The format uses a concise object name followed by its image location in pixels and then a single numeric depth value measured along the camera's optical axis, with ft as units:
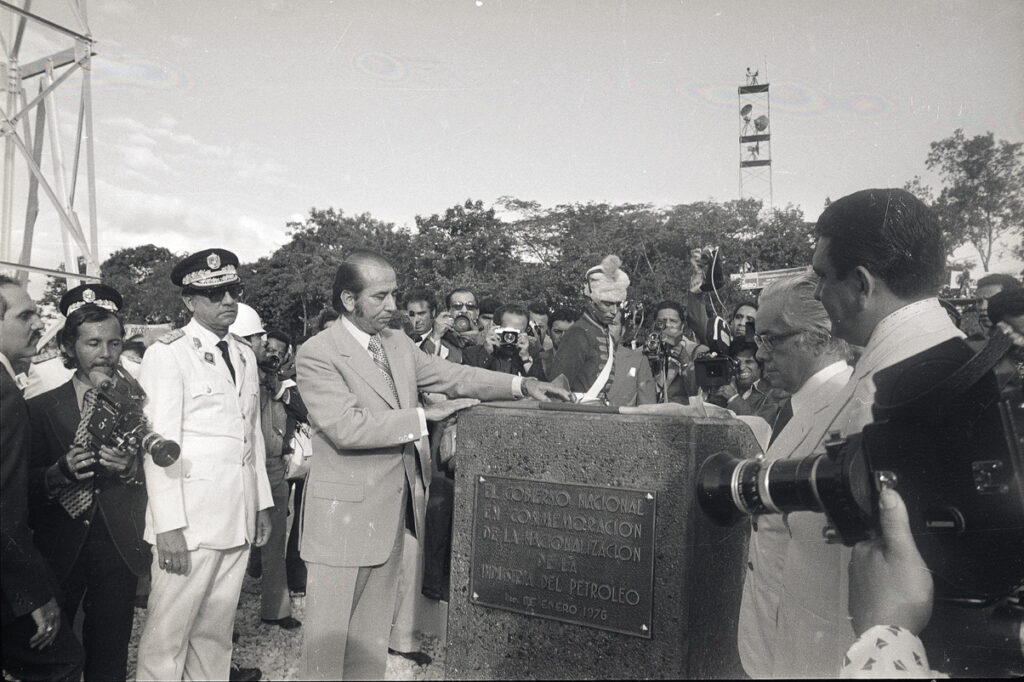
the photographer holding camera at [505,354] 17.26
